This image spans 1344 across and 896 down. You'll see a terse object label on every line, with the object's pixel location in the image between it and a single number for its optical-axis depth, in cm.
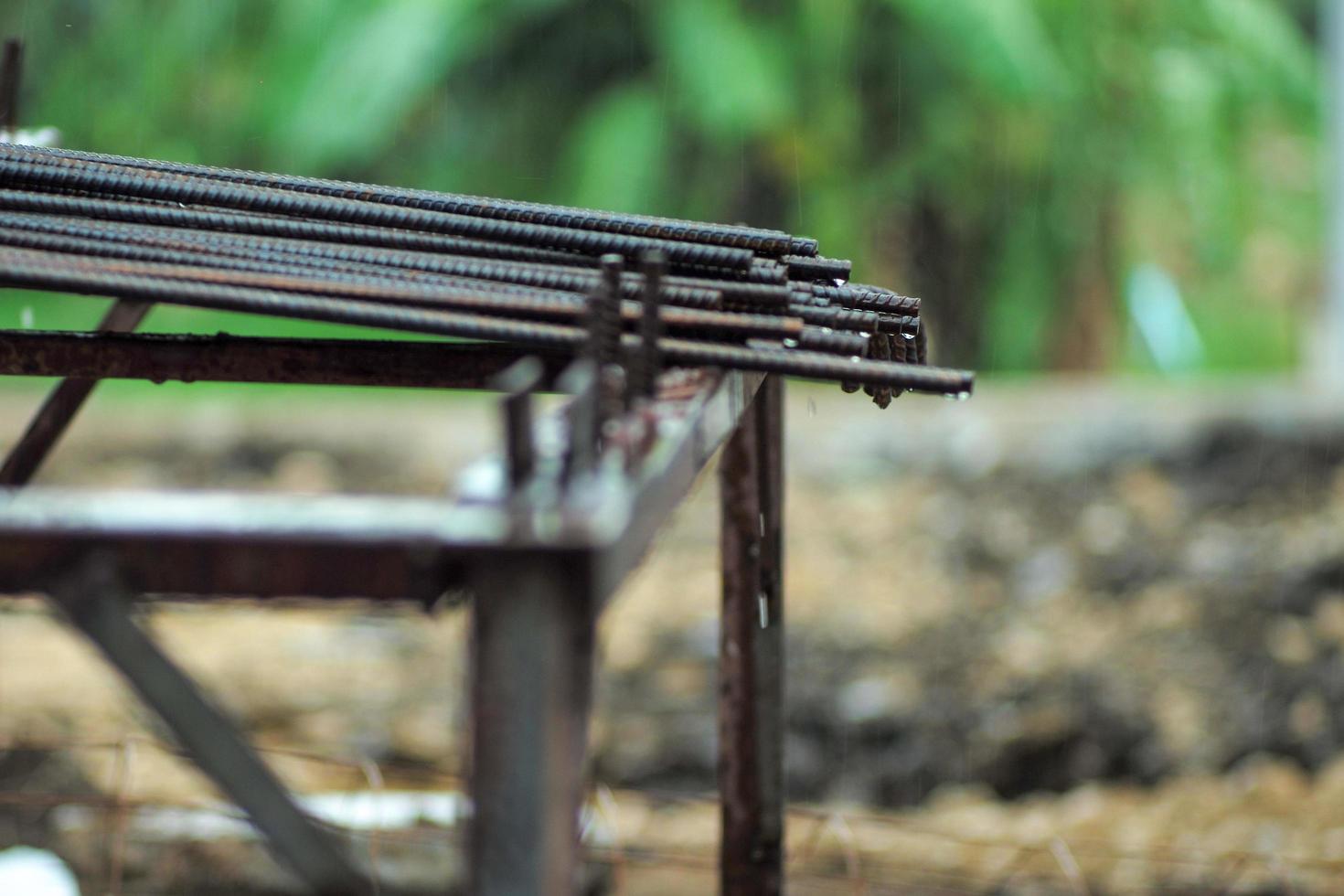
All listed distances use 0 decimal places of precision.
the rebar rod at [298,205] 478
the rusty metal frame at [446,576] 266
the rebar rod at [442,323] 392
